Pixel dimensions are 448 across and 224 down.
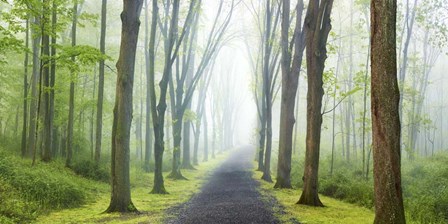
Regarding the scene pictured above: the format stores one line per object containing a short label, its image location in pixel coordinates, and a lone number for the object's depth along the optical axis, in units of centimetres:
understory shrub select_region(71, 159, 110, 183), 1708
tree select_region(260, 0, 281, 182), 2112
